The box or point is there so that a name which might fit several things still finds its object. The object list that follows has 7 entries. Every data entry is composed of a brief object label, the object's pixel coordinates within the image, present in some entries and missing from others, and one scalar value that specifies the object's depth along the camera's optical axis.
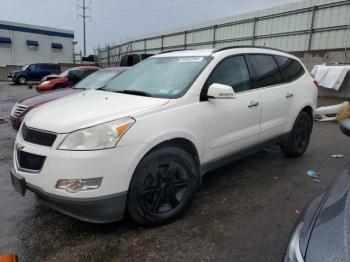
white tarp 9.53
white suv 2.59
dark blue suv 24.36
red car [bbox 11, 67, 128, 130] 5.83
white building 36.31
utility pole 49.50
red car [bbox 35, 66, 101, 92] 11.80
